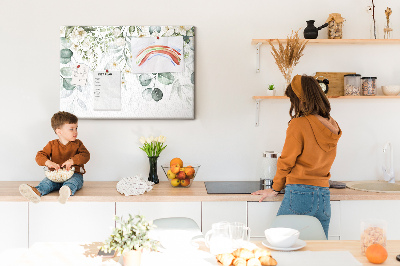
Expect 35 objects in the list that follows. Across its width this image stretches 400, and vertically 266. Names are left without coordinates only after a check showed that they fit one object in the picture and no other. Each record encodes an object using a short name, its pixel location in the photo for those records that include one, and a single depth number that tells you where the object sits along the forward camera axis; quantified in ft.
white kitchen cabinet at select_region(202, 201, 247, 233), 8.87
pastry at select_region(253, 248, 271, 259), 4.84
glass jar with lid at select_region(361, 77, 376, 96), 10.27
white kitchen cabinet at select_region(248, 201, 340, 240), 8.87
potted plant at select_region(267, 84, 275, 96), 10.43
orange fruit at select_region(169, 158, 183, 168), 9.84
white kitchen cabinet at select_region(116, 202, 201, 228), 8.87
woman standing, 7.86
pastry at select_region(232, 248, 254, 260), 4.75
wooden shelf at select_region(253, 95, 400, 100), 10.06
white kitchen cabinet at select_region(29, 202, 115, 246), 8.87
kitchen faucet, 10.35
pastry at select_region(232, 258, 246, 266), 4.62
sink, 10.14
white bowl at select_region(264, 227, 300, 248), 5.34
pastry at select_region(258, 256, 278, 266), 4.74
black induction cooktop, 9.16
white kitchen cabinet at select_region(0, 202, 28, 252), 8.87
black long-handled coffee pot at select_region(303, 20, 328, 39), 10.30
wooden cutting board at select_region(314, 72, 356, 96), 10.67
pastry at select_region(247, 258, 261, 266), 4.63
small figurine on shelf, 10.52
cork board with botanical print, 10.50
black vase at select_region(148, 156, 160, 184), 10.11
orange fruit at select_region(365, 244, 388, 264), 4.85
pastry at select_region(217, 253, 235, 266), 4.74
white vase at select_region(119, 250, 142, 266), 4.56
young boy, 9.36
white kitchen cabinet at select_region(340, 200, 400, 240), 8.95
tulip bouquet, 10.10
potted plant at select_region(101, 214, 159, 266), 4.52
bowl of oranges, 9.60
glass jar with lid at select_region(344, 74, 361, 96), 10.37
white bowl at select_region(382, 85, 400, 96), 10.38
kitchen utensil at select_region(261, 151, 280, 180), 9.65
